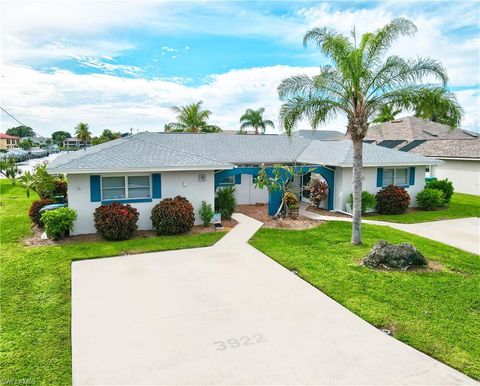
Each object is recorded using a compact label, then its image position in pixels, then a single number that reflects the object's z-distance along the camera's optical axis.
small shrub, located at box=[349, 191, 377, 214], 18.17
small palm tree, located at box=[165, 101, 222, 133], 37.72
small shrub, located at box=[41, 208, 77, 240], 12.68
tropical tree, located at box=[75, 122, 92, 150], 63.40
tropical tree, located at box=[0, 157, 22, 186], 28.04
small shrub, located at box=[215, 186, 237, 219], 16.75
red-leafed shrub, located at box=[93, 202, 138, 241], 12.88
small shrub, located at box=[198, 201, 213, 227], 15.17
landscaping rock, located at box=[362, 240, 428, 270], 10.33
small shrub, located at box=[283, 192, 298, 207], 17.12
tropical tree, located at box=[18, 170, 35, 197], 17.41
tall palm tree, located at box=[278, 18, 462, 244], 11.83
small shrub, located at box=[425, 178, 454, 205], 20.77
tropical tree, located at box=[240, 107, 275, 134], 40.53
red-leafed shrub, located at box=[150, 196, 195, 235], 13.77
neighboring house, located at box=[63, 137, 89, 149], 112.44
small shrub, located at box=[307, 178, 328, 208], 19.81
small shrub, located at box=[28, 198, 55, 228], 14.97
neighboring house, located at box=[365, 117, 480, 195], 26.42
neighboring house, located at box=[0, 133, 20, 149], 107.69
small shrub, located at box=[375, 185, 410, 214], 18.47
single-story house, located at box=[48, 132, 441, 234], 13.77
